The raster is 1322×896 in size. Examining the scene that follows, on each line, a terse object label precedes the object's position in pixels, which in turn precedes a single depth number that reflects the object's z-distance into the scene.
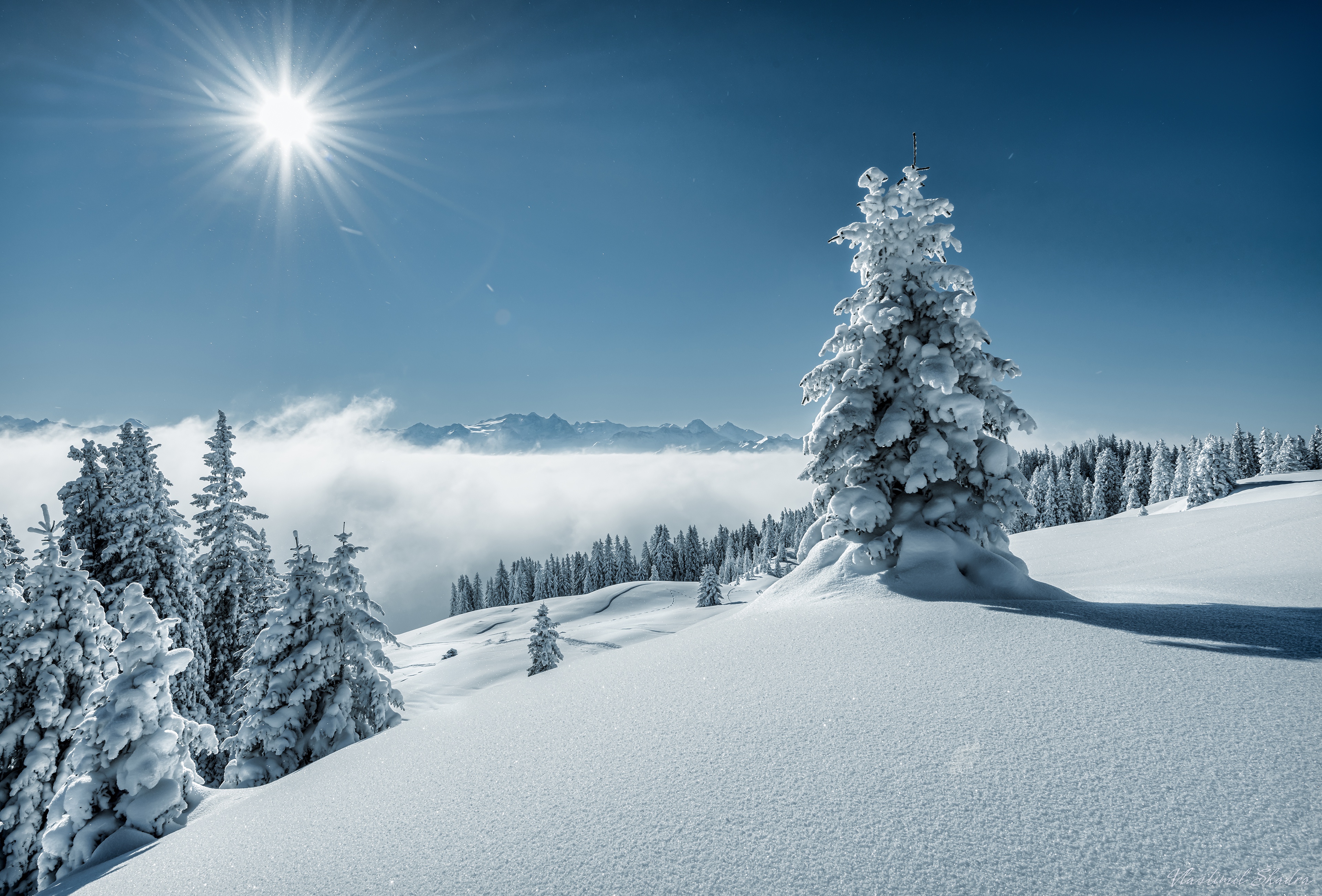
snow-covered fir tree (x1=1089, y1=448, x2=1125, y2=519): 79.19
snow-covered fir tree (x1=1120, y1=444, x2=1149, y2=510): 78.50
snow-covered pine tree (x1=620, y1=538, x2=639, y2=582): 121.53
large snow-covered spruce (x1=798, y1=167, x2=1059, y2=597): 8.60
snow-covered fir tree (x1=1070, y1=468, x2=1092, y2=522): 85.12
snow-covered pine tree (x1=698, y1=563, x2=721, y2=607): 60.31
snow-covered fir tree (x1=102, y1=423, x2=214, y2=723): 18.45
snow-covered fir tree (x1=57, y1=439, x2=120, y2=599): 18.70
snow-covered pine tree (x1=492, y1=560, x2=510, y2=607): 122.81
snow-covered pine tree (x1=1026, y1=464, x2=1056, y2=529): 83.19
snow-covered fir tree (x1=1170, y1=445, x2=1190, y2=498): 70.31
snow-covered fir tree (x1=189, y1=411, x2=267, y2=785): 22.02
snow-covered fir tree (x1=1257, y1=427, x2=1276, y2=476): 77.25
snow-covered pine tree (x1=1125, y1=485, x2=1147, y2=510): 75.94
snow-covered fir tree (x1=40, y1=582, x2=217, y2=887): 6.66
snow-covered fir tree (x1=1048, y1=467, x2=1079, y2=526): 82.62
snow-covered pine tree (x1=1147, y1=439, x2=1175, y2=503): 79.31
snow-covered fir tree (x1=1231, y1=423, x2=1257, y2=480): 82.06
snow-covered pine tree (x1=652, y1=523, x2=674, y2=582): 118.94
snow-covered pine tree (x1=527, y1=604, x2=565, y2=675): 36.31
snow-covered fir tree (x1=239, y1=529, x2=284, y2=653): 21.50
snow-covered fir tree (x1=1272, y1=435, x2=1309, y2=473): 71.19
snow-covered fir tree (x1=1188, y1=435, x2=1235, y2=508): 54.31
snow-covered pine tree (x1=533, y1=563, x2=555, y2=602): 117.75
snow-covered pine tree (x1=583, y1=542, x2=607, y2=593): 115.69
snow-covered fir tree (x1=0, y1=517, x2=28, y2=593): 13.47
